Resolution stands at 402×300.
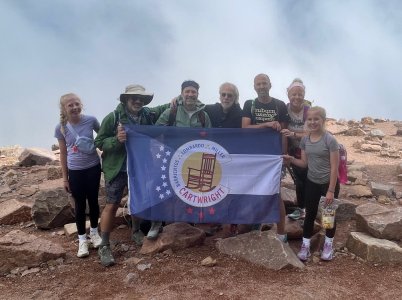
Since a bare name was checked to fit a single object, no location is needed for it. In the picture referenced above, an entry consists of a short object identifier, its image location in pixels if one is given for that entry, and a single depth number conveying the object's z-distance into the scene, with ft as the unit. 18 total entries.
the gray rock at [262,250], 16.98
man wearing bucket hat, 17.70
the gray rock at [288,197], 23.71
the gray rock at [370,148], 52.17
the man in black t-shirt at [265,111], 18.25
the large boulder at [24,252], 17.99
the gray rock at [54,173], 36.58
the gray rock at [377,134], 62.44
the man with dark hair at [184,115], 18.48
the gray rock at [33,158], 44.44
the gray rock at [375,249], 17.60
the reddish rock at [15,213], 24.91
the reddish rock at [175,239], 18.93
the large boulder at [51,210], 23.48
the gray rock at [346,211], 23.76
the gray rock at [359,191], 28.91
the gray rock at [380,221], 19.24
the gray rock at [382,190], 29.09
